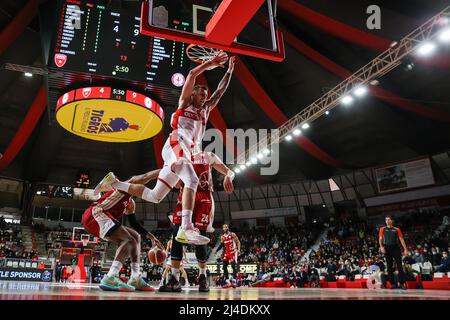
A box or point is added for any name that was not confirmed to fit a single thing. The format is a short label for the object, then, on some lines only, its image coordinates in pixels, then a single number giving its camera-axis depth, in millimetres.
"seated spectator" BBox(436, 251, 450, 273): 13216
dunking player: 4152
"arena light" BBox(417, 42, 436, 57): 12016
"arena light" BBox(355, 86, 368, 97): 14755
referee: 9227
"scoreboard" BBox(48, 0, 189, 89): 10250
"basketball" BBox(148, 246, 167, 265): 5435
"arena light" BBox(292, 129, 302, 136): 18503
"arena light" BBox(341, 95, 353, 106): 15477
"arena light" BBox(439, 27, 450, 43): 11387
